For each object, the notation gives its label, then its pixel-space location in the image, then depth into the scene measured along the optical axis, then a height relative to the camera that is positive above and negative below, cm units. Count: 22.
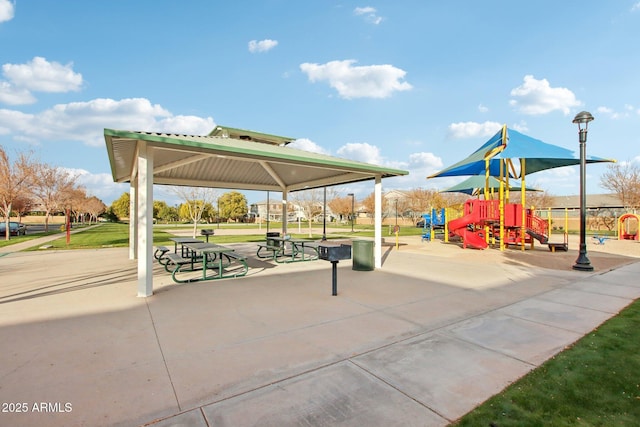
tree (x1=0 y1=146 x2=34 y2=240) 2072 +226
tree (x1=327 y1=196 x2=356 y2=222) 7306 +184
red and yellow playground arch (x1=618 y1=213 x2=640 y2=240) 2140 -159
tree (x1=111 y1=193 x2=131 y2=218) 7305 +176
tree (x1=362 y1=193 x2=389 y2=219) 6875 +189
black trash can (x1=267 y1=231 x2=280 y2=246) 1186 -109
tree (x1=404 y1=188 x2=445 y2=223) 4433 +198
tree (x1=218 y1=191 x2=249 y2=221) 7194 +188
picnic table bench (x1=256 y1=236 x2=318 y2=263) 1130 -167
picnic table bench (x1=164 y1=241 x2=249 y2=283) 805 -168
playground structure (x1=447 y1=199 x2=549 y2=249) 1549 -52
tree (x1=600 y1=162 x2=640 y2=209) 2873 +254
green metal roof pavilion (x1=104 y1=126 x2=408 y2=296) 631 +140
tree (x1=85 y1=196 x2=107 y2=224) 5416 +145
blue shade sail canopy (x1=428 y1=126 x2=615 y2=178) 1338 +281
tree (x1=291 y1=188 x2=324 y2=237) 3391 +158
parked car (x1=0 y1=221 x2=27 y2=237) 2361 -123
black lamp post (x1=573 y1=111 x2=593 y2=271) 928 +74
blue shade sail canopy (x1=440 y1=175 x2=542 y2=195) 2409 +210
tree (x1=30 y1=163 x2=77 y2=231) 2688 +248
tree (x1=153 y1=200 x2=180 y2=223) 7313 +31
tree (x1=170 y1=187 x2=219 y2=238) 2330 +148
